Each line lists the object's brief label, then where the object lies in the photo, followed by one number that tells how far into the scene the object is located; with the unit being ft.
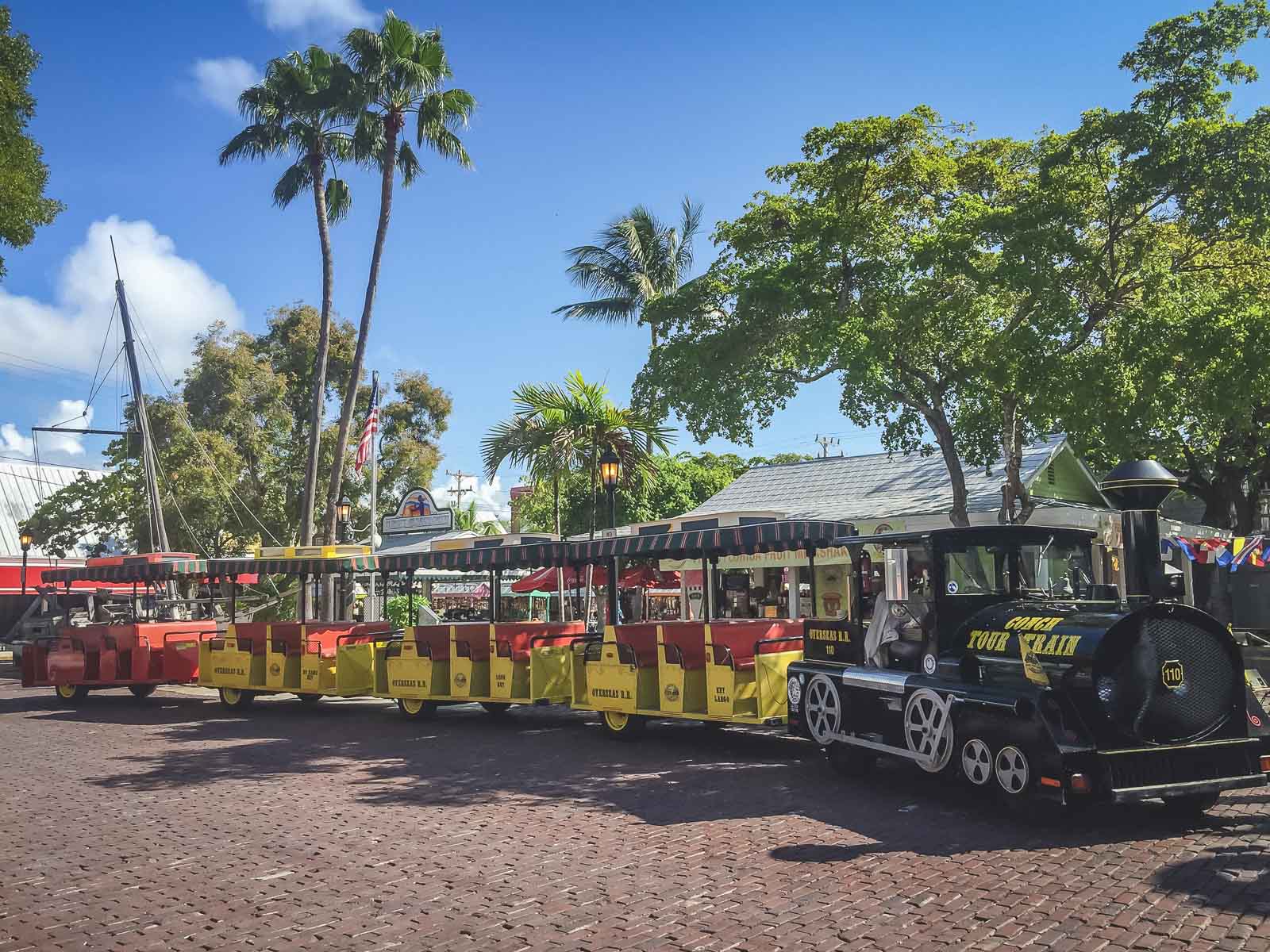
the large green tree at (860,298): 51.16
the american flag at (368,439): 97.19
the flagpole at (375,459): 100.47
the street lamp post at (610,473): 59.72
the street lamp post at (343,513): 94.68
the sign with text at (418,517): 104.99
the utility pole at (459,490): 200.86
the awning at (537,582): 84.07
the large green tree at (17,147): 39.78
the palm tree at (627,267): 112.16
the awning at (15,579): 132.46
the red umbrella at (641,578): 72.48
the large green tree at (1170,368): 45.55
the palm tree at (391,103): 83.05
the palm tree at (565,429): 75.97
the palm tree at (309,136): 84.53
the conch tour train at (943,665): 24.20
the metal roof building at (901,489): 73.26
